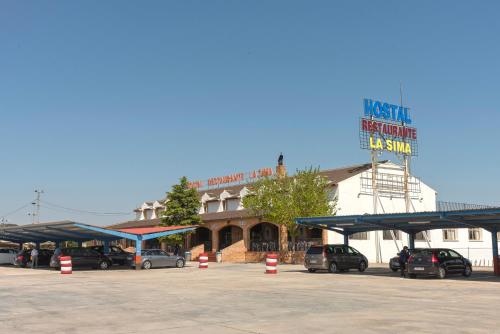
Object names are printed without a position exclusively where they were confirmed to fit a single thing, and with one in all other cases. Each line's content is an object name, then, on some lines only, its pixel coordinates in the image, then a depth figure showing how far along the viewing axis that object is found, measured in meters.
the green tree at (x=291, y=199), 43.75
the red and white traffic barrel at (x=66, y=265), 31.02
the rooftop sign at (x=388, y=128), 47.09
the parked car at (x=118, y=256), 39.26
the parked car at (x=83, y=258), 36.06
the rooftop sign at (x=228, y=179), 57.47
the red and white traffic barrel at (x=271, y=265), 29.78
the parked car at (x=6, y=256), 48.00
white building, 46.91
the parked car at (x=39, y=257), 41.94
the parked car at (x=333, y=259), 30.61
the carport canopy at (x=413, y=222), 25.87
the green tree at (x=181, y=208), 54.78
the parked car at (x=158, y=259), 37.05
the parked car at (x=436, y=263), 25.39
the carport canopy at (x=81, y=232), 35.50
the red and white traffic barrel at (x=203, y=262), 37.44
